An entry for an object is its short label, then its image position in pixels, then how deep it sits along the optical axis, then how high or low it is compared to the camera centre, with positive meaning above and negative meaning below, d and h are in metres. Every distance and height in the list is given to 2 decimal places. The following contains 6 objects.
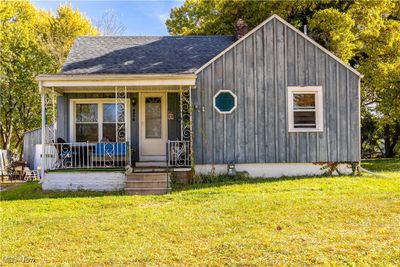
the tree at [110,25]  31.95 +10.22
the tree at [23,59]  22.58 +5.28
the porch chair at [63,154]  10.62 -0.41
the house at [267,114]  10.97 +0.76
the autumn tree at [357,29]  15.12 +4.76
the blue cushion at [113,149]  10.66 -0.27
